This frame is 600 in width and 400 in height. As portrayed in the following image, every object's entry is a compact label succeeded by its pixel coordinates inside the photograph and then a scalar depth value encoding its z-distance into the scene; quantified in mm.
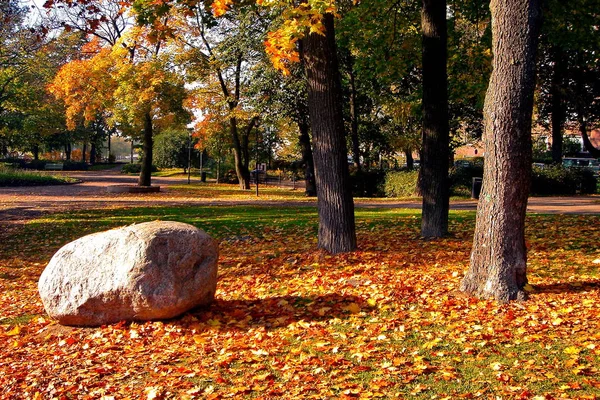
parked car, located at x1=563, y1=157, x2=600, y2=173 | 46081
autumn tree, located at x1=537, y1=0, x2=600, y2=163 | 26734
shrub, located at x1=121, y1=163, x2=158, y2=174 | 55969
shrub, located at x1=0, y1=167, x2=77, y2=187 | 33656
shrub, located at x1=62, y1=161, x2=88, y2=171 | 57588
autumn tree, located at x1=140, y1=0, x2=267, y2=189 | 28719
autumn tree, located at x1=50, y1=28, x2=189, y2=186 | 28484
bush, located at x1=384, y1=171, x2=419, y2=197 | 28562
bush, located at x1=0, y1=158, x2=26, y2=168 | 50603
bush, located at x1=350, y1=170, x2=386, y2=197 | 30984
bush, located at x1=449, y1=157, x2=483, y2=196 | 27391
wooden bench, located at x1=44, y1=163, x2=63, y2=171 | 54438
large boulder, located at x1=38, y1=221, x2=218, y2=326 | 6293
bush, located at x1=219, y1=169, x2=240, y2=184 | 45250
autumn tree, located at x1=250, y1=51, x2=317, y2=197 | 27047
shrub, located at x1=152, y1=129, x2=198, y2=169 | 59166
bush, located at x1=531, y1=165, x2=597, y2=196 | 26719
